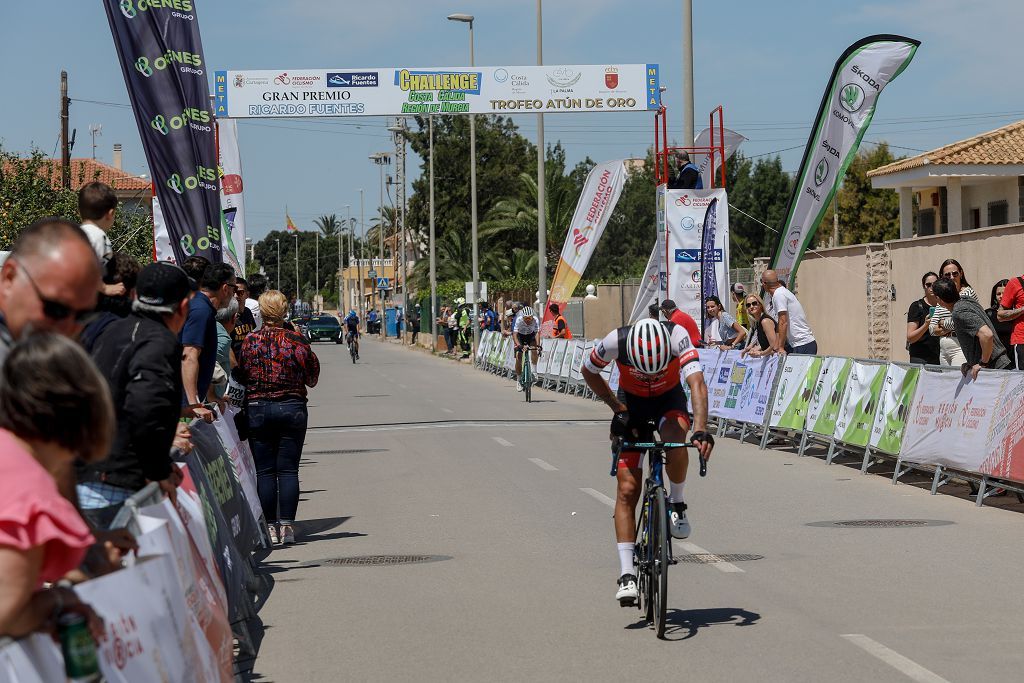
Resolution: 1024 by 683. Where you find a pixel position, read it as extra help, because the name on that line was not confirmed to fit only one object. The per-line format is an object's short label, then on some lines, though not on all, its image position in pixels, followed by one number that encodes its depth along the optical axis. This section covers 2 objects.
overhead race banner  27.59
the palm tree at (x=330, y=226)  178.12
